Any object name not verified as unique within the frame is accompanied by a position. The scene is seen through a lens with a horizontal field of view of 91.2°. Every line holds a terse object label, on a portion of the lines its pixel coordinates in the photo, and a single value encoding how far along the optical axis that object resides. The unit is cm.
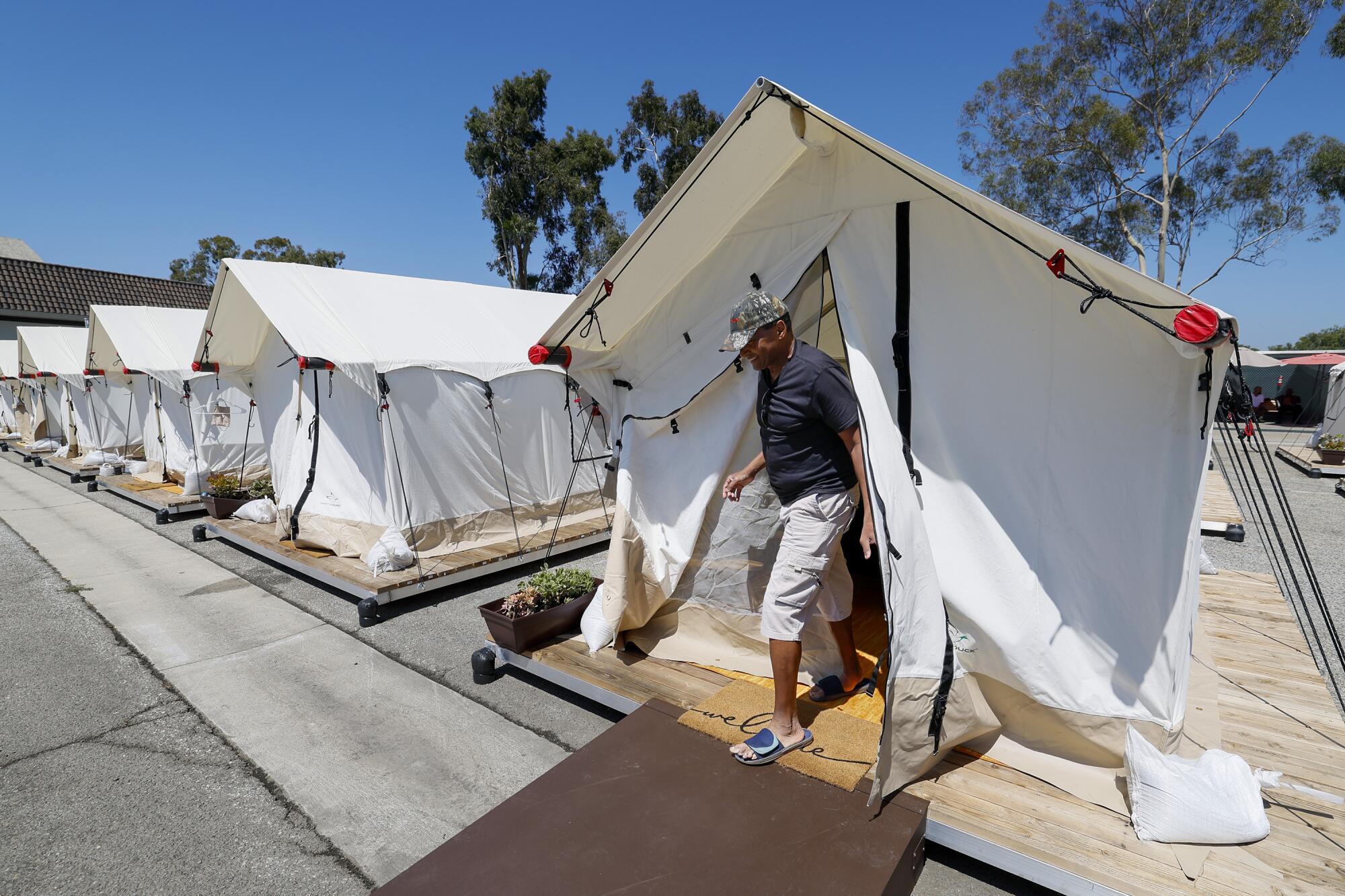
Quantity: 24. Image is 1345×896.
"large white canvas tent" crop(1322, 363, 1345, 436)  1371
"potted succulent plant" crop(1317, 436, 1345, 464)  1217
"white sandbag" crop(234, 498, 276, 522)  805
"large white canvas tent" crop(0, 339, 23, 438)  1817
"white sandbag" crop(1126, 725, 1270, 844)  222
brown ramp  224
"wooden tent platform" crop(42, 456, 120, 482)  1255
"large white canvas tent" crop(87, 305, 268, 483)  995
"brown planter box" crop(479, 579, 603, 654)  409
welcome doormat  279
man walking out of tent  288
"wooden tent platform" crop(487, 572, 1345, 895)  211
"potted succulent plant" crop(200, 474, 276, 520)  823
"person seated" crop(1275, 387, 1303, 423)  2225
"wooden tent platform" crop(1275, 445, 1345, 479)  1205
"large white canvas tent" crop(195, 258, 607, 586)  638
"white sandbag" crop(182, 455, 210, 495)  970
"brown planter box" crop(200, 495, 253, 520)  820
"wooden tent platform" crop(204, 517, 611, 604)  573
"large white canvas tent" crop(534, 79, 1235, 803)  249
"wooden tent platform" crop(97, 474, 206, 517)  937
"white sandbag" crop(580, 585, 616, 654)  408
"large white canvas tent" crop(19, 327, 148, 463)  1265
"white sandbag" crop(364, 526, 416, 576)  595
